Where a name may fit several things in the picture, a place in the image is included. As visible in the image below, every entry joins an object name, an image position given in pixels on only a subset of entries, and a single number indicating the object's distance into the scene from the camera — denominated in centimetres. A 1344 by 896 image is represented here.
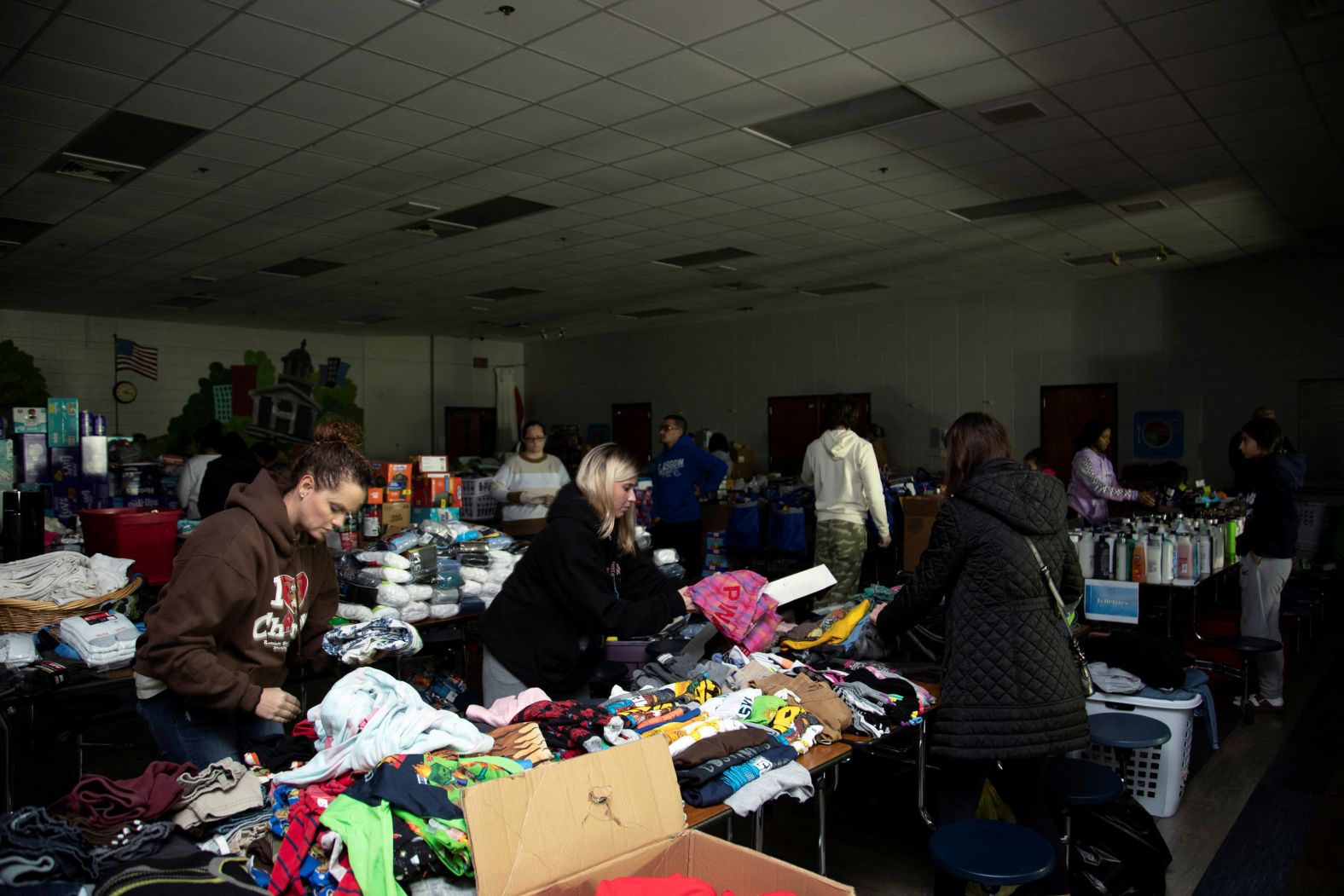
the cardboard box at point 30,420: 562
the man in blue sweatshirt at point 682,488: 704
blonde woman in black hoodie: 299
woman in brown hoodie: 229
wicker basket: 373
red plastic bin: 478
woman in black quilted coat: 259
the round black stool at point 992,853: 214
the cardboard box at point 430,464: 622
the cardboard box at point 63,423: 561
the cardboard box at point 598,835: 165
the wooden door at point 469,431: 1714
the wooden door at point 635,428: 1588
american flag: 1334
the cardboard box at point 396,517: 562
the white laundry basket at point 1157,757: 373
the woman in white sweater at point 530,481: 675
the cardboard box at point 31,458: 562
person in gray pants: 507
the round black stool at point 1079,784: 289
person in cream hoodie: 629
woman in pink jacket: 651
